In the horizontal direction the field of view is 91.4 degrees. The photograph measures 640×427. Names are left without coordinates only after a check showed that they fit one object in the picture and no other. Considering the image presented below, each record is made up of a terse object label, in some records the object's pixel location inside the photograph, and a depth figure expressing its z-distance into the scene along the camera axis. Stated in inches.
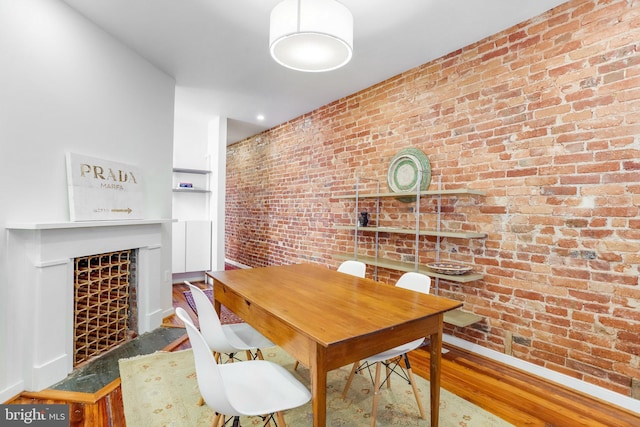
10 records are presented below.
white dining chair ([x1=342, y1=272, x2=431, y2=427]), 67.8
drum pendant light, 65.1
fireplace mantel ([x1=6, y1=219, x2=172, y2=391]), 81.9
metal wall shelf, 100.5
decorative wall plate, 121.6
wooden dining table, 48.9
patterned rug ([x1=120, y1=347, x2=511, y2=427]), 72.7
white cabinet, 193.0
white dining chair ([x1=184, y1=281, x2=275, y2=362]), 68.1
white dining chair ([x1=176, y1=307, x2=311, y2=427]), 45.8
